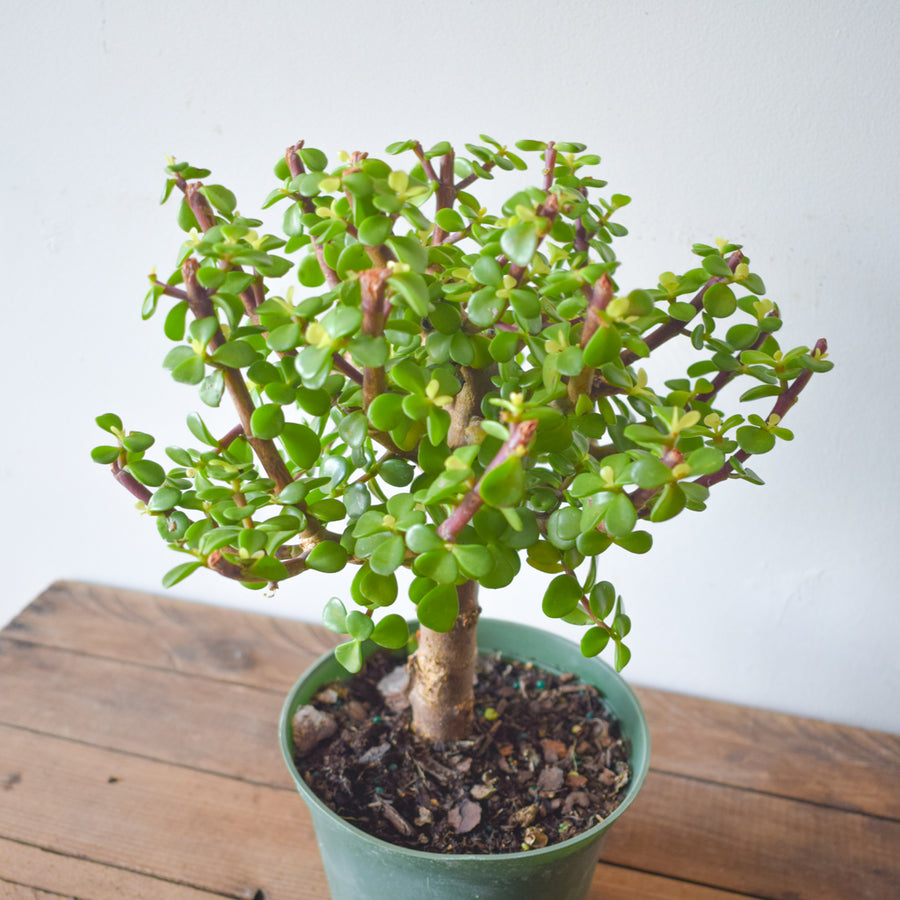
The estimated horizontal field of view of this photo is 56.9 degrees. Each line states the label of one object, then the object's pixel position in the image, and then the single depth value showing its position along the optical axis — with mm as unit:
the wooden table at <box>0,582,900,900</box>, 926
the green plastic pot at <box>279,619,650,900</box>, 692
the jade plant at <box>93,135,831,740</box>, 523
